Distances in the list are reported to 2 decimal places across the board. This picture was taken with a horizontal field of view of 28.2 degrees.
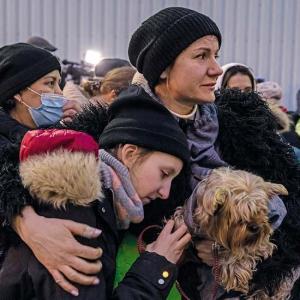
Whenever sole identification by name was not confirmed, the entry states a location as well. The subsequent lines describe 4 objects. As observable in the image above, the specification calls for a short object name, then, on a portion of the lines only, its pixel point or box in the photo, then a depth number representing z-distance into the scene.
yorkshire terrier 1.56
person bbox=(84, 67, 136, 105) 3.16
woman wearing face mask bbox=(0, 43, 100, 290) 2.59
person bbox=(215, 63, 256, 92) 3.56
